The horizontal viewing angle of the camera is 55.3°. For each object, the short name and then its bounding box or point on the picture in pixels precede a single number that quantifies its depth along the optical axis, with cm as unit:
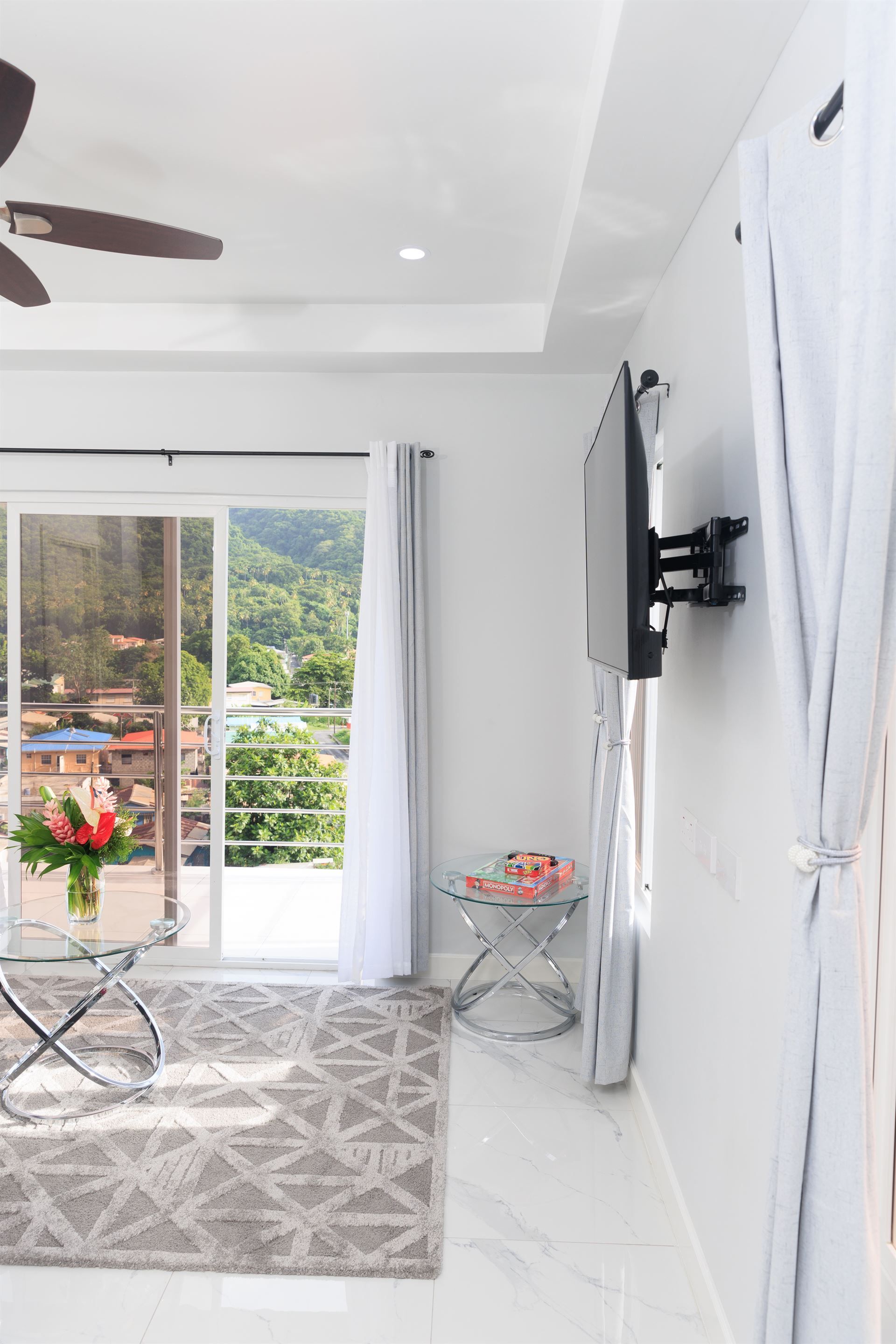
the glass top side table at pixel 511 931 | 314
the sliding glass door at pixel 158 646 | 379
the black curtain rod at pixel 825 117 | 107
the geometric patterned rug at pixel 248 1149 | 207
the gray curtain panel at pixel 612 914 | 276
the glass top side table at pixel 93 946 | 263
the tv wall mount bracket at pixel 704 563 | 175
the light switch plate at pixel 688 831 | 212
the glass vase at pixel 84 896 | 268
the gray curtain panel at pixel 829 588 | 96
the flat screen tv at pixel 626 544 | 182
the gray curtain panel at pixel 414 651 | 357
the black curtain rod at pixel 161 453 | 368
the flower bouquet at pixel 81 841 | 262
